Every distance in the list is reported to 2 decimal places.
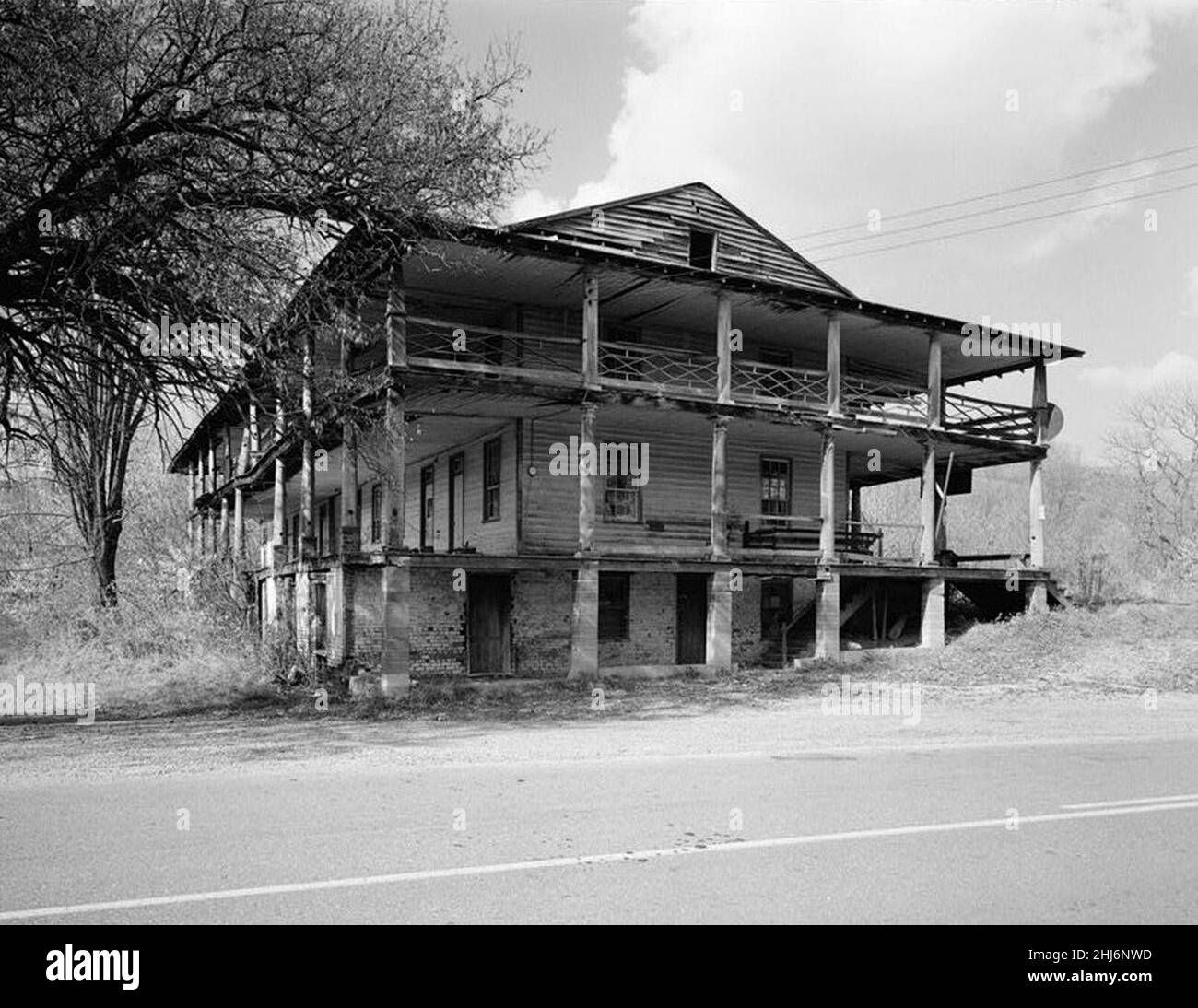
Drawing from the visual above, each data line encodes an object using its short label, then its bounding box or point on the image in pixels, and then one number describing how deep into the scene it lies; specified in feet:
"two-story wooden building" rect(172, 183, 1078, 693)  61.93
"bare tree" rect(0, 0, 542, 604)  36.47
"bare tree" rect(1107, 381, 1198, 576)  152.25
